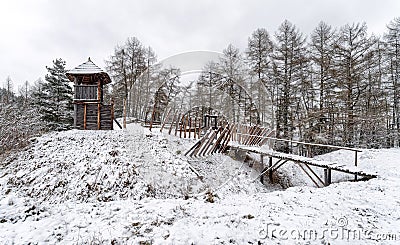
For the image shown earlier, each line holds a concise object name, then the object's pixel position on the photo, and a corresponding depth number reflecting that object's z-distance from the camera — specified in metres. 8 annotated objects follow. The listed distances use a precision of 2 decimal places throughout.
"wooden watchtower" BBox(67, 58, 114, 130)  11.50
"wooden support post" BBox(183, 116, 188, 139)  8.68
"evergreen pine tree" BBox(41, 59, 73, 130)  16.95
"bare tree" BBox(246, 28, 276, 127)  15.87
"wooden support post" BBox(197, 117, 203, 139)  9.23
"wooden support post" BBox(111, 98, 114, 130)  11.03
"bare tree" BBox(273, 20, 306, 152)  15.41
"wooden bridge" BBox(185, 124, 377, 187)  6.68
